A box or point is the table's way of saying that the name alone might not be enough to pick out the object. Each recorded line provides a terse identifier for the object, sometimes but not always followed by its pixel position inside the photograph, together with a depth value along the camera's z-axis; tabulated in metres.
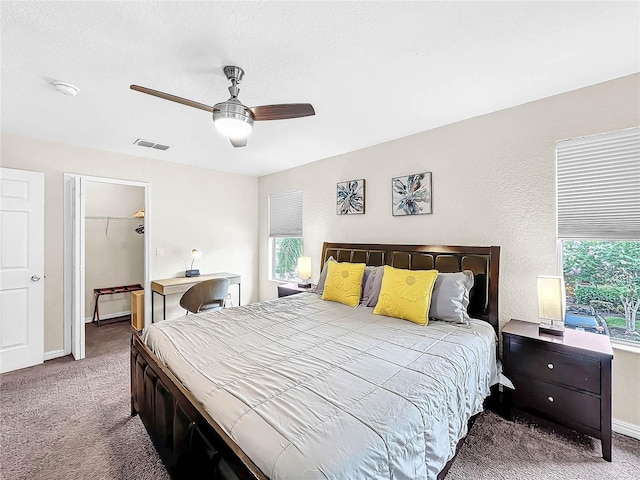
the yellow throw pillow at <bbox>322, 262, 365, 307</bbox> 3.01
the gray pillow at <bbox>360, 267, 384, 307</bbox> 2.94
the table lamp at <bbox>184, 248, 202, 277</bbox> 4.55
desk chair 3.57
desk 3.91
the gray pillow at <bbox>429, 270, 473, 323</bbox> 2.40
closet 4.99
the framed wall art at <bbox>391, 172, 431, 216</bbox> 3.16
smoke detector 2.17
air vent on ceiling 3.48
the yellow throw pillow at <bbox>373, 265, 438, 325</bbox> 2.40
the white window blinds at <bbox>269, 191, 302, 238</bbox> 4.75
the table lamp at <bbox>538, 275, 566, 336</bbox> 2.16
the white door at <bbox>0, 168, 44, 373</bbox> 3.10
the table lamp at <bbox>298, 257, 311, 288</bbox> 4.24
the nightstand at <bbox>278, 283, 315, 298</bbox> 4.00
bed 1.05
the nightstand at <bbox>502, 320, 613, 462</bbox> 1.87
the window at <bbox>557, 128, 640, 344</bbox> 2.12
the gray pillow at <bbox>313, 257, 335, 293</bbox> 3.54
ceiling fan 1.89
